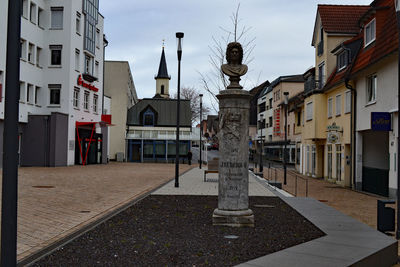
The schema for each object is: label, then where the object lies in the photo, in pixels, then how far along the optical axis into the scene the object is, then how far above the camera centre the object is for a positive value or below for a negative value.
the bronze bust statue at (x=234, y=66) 9.18 +1.72
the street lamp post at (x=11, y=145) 3.52 -0.02
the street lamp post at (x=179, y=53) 18.03 +3.88
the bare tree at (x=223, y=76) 20.01 +3.50
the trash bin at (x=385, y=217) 8.25 -1.26
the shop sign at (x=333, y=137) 24.12 +0.68
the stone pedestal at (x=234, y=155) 8.82 -0.15
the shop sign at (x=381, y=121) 16.98 +1.14
